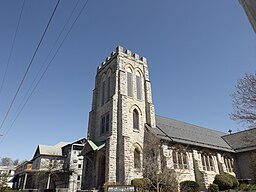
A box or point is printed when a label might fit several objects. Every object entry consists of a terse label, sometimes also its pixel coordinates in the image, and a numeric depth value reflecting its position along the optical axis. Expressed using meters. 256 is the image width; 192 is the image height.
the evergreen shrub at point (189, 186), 20.75
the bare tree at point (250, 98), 16.05
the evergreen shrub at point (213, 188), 22.50
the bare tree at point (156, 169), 18.45
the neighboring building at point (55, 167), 39.25
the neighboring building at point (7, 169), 77.38
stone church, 22.75
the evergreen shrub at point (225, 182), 23.92
